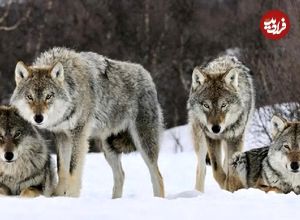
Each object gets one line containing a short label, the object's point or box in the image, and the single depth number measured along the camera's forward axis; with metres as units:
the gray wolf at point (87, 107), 12.86
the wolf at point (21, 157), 11.96
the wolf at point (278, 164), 12.09
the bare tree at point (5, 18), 46.56
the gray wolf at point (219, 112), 14.44
